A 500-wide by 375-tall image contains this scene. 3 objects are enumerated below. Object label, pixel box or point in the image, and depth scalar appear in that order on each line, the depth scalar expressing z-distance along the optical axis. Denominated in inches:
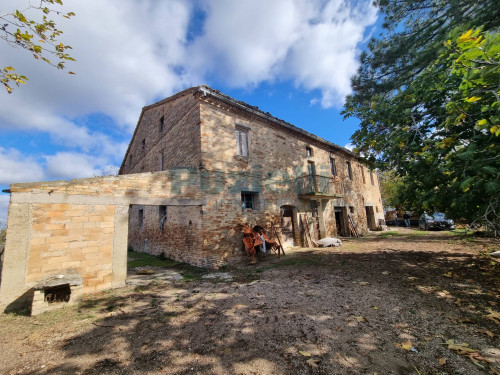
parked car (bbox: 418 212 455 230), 620.1
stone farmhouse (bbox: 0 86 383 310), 194.9
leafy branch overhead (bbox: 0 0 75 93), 115.5
